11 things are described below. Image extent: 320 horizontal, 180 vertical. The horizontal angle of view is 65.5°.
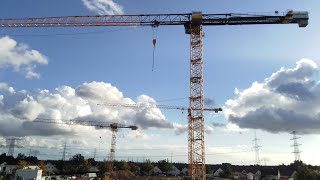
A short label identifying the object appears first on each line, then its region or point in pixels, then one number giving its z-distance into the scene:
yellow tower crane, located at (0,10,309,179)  40.91
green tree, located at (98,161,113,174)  95.52
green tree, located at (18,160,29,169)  76.09
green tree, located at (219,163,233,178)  91.65
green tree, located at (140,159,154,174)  106.76
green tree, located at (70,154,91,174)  99.27
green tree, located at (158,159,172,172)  110.34
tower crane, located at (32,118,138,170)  96.48
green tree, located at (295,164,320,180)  57.71
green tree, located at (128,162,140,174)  107.18
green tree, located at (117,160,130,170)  104.25
